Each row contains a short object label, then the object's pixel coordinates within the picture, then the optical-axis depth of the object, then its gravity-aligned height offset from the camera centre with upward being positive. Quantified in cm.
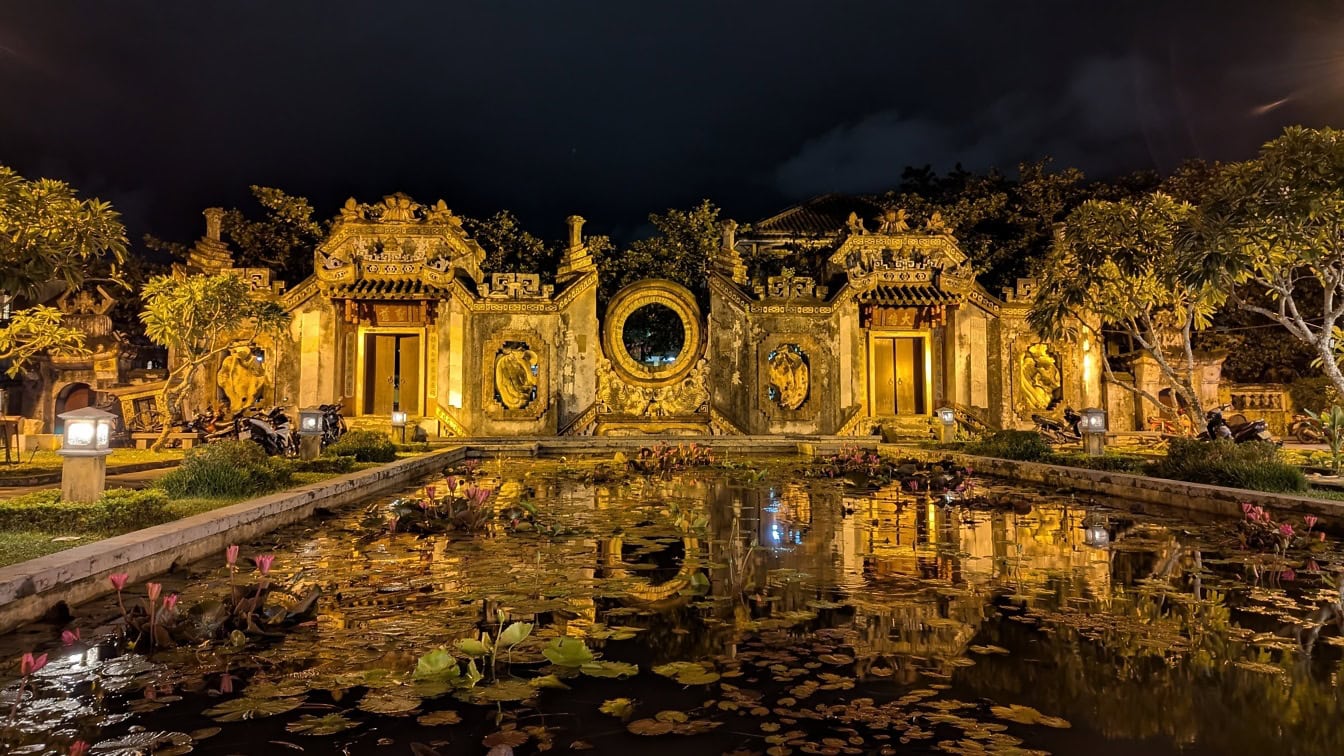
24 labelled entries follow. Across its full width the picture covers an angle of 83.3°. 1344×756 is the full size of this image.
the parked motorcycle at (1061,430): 1888 -42
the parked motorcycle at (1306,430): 1936 -51
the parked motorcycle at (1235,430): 1197 -29
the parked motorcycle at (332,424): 1496 -6
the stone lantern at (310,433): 1230 -19
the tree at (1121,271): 1246 +248
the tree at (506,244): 2839 +663
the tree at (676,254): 2703 +588
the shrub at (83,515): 571 -71
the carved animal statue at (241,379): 2125 +122
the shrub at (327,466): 1058 -63
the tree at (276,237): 2577 +642
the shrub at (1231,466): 832 -64
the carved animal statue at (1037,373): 2325 +125
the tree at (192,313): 1334 +198
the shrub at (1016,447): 1355 -62
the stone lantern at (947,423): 1856 -21
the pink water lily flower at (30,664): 266 -85
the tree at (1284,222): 912 +241
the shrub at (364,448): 1220 -44
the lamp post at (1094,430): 1290 -29
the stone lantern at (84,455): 664 -27
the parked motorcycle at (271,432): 1288 -19
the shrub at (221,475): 779 -55
